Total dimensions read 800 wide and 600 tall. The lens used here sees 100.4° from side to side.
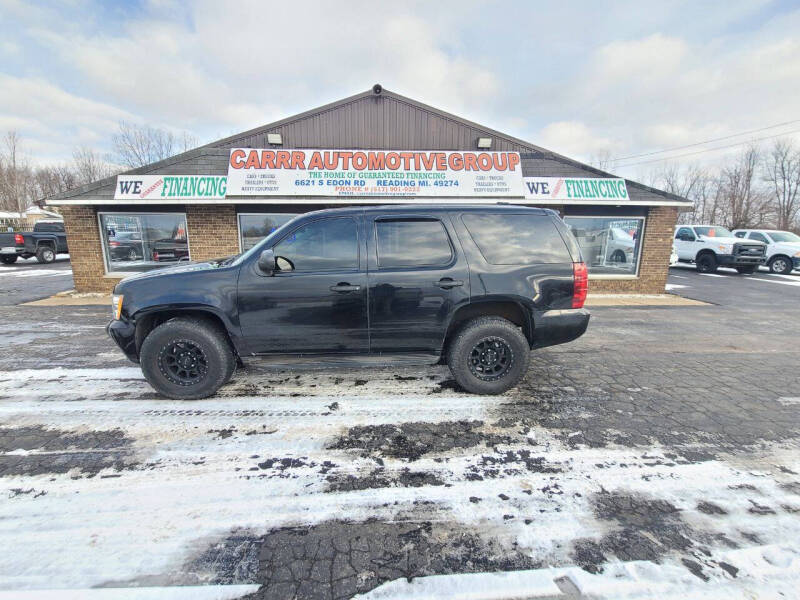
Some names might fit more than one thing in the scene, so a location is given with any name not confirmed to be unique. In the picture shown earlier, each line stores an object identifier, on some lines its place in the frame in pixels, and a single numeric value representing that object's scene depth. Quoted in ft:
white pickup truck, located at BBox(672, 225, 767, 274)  47.01
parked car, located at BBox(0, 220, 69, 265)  51.06
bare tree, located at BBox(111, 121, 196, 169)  102.99
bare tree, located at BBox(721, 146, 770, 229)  107.55
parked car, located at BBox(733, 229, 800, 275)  48.42
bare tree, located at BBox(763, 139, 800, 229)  112.47
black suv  10.78
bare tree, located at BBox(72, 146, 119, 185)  148.56
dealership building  27.96
